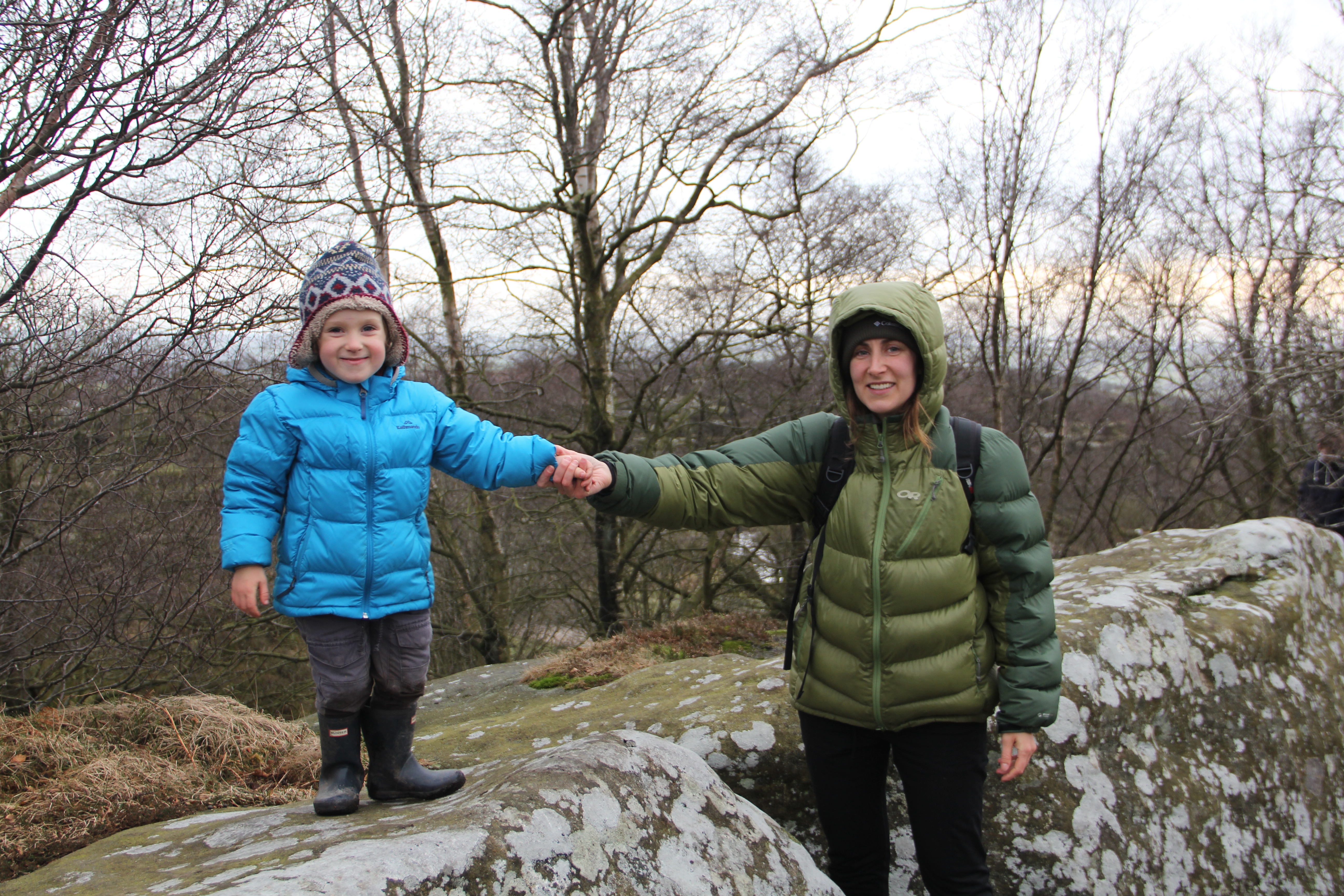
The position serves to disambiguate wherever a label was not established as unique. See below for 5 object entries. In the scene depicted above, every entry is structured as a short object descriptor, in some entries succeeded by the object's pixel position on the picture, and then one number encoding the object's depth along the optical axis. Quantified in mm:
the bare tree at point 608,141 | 7859
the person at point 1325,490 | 8961
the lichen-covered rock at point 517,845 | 1516
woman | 2072
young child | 2174
